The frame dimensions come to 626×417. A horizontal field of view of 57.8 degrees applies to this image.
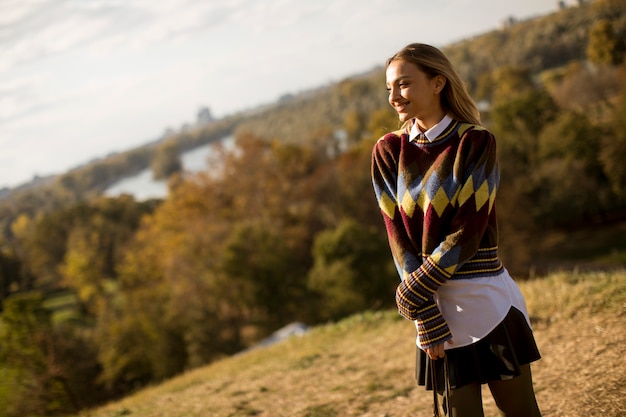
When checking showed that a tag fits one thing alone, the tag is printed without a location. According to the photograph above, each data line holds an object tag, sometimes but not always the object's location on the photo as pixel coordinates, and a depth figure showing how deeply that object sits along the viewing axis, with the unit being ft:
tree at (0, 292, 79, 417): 27.84
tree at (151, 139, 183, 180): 250.98
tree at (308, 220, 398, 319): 91.04
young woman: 9.26
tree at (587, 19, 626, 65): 162.09
